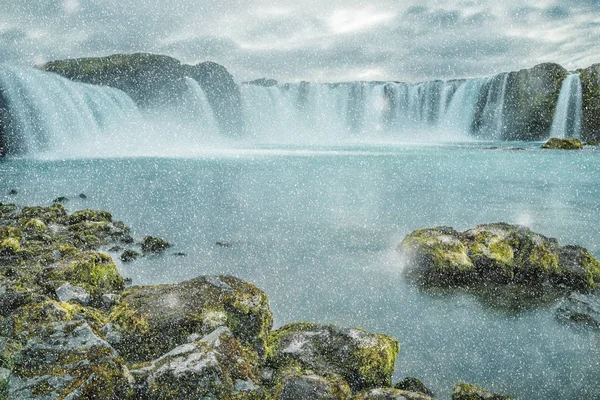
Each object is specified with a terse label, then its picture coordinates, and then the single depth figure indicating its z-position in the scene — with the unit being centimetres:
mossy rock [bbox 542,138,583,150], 4522
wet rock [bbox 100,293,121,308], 643
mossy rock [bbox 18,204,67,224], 1280
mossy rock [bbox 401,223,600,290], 916
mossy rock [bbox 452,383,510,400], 463
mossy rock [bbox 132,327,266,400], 347
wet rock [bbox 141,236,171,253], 1146
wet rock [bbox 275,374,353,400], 372
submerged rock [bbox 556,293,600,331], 753
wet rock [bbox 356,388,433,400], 398
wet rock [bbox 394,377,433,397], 514
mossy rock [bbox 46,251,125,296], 699
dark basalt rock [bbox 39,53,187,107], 6469
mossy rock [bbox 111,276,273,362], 462
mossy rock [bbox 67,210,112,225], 1317
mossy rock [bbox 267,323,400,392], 498
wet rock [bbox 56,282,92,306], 600
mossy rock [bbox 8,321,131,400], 317
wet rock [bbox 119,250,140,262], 1051
